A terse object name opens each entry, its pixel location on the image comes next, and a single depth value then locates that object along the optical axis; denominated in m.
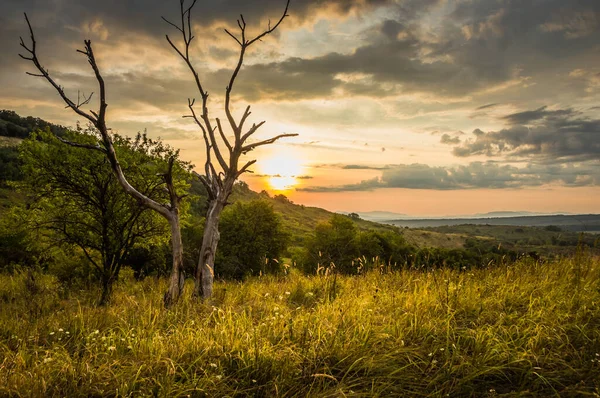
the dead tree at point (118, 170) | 8.37
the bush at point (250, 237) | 37.59
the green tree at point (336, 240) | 48.03
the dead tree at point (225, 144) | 9.89
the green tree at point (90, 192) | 13.23
